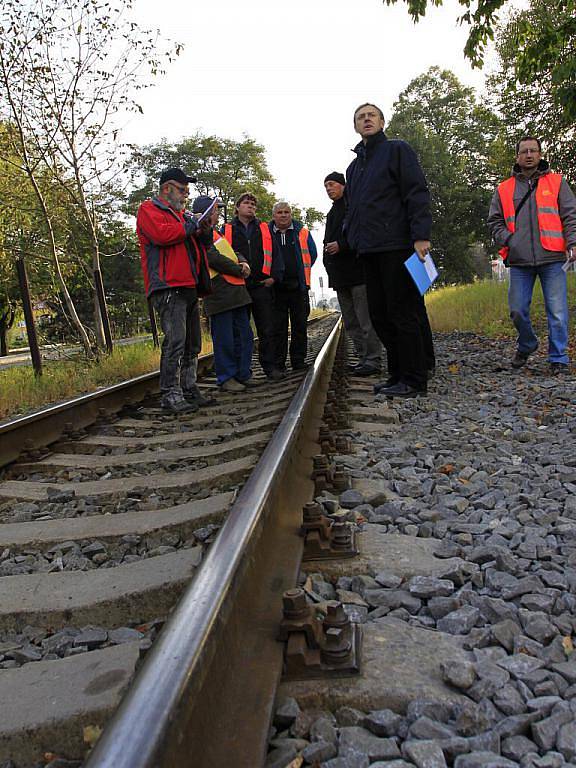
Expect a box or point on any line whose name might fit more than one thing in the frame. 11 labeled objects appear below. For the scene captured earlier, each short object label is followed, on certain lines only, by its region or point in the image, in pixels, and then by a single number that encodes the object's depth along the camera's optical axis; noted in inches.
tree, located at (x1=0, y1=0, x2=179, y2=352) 353.1
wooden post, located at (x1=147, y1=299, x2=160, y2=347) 427.5
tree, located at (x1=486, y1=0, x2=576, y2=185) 640.4
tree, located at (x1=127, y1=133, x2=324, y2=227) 1438.2
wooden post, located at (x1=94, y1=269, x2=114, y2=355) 398.1
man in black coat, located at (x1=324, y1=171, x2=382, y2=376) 256.2
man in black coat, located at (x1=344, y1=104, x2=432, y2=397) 194.9
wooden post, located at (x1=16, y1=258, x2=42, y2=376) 320.8
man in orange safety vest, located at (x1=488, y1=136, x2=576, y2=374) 229.1
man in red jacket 197.0
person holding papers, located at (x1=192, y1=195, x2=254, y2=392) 244.8
